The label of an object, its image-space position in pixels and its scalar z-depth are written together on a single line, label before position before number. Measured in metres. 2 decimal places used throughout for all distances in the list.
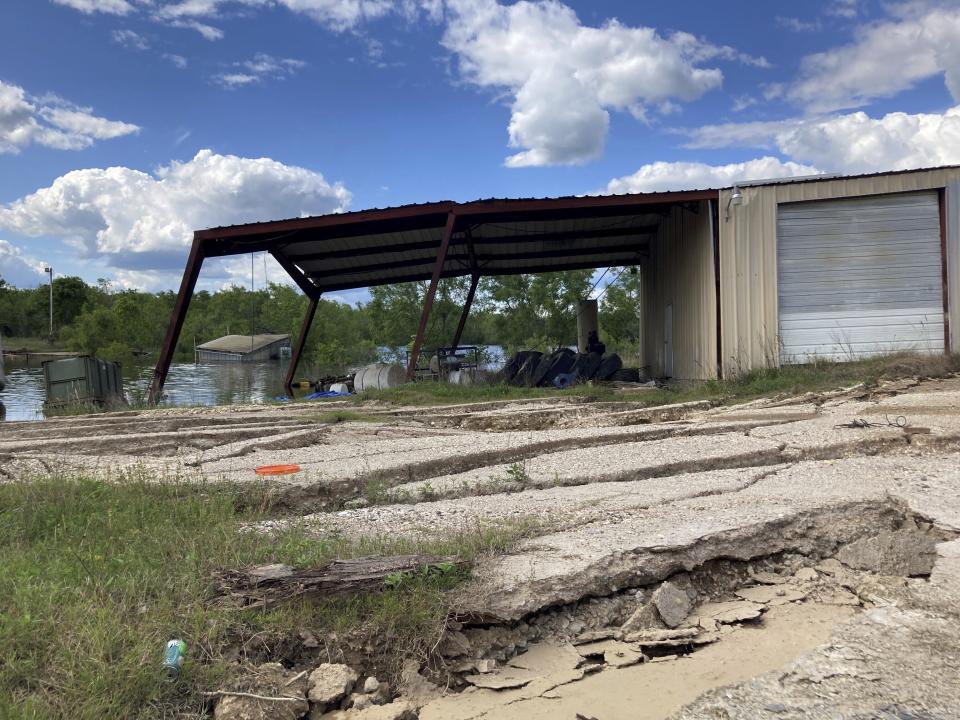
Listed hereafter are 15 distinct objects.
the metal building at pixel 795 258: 11.84
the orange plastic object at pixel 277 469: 5.96
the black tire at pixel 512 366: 16.52
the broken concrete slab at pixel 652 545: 3.22
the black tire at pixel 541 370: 15.88
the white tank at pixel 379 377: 16.88
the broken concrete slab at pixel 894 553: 3.50
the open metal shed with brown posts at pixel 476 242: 13.84
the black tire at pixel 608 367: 16.70
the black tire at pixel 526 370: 16.08
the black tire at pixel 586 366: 16.31
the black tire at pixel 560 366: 16.12
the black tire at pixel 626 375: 17.00
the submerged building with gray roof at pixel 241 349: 54.88
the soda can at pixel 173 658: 2.55
